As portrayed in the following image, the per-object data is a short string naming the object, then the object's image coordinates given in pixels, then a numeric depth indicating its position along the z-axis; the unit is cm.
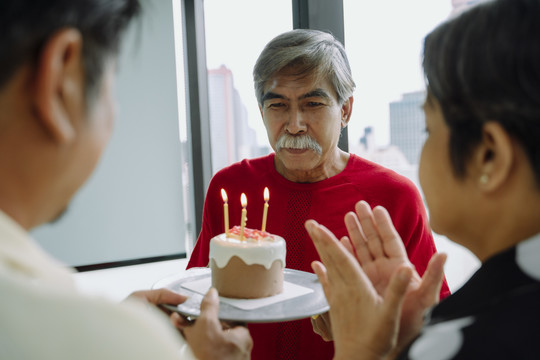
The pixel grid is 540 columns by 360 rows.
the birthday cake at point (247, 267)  117
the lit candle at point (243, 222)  124
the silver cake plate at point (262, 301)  101
